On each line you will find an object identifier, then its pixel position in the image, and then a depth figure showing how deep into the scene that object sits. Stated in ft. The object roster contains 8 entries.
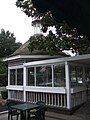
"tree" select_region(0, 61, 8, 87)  48.21
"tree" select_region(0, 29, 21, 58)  68.16
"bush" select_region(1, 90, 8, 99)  32.89
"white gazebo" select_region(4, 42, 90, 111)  20.54
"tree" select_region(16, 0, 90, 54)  18.88
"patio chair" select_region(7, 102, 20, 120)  16.26
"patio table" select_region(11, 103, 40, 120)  14.52
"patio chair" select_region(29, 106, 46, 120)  14.15
